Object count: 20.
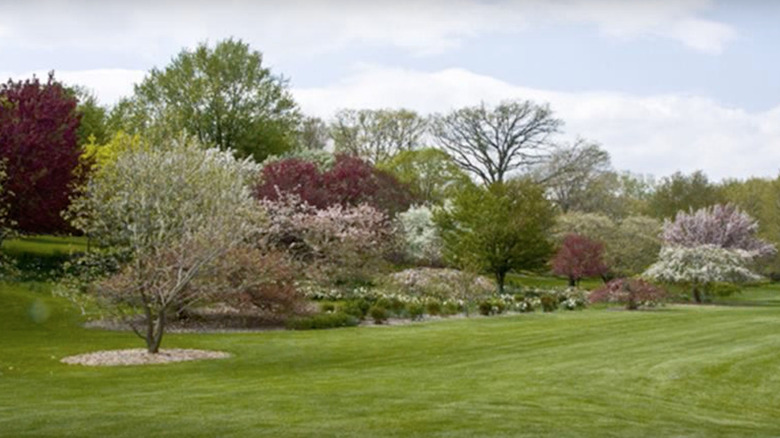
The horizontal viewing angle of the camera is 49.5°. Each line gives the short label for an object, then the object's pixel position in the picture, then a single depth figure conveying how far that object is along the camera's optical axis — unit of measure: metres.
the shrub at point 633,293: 33.03
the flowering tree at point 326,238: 34.47
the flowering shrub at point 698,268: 38.78
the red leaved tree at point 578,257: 41.81
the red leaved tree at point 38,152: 26.67
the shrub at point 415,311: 27.14
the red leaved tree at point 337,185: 38.34
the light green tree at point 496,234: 36.84
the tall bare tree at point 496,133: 63.19
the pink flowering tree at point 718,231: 45.28
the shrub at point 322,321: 24.27
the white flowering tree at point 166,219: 17.66
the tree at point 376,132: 66.06
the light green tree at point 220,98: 54.56
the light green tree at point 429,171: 57.44
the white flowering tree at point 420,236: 43.84
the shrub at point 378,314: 25.77
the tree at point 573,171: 63.78
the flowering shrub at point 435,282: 32.09
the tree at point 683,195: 60.72
